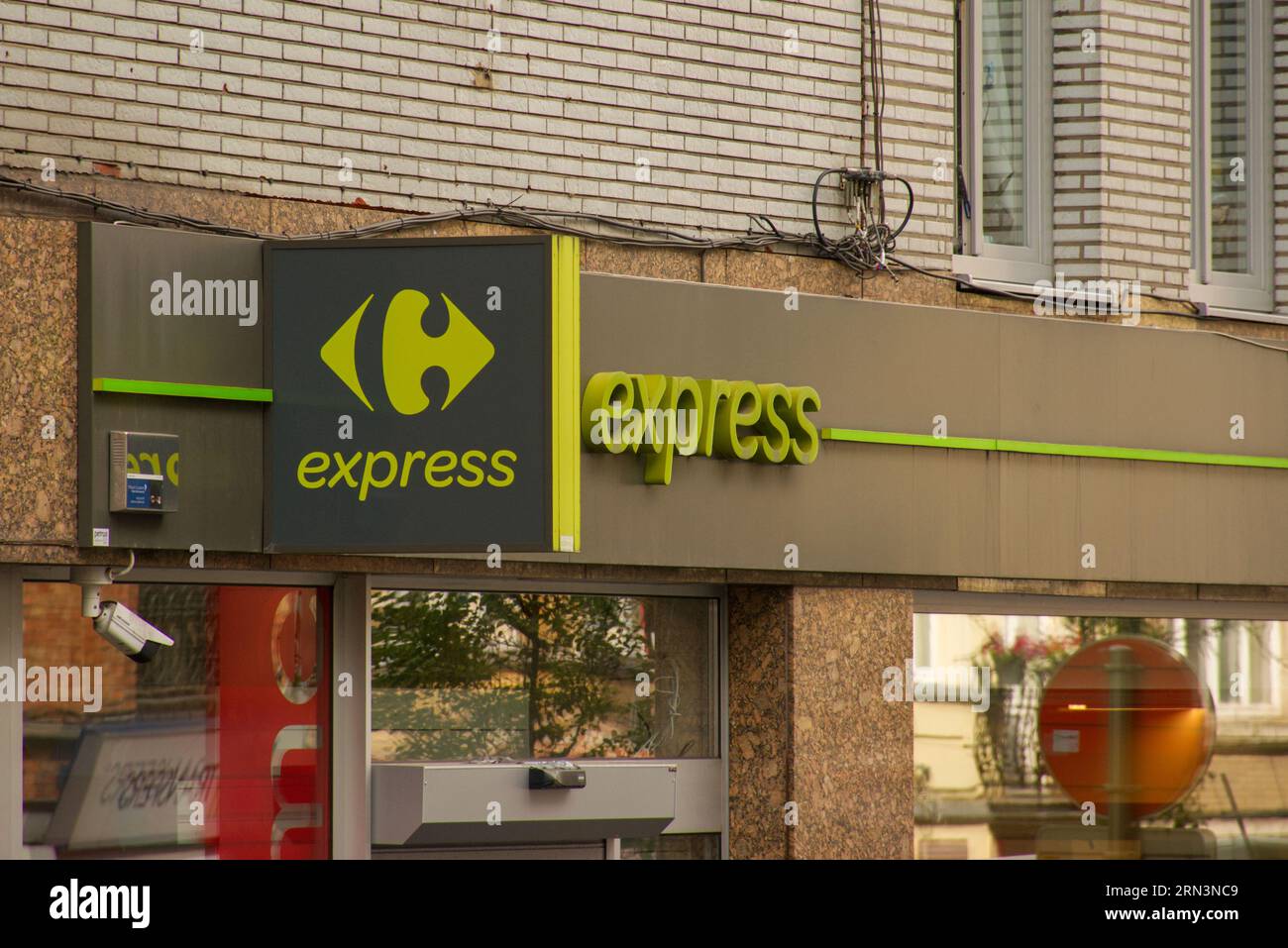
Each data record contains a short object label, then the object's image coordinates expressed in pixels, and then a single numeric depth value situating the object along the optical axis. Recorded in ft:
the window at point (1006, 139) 66.03
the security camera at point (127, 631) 47.19
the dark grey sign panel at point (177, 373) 45.85
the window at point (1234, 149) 70.38
